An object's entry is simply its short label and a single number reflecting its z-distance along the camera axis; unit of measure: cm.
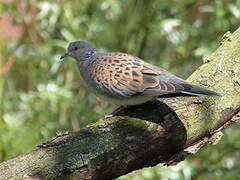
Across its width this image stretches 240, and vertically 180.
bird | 595
